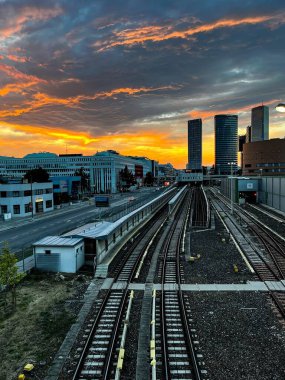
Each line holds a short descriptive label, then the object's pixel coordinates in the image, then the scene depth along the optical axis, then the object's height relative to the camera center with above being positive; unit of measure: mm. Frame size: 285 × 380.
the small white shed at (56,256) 25031 -6769
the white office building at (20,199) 62594 -4345
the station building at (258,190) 66562 -3774
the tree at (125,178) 171425 +254
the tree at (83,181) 125062 -936
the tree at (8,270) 19047 -6052
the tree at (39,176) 105150 +1332
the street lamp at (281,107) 9625 +2355
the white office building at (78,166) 166125 +8390
